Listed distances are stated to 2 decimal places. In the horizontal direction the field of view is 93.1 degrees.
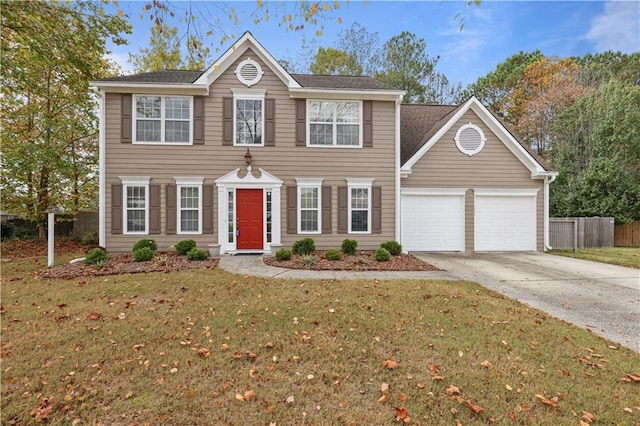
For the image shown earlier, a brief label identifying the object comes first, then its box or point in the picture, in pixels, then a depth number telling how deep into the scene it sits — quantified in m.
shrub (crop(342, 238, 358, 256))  10.54
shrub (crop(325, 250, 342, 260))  9.53
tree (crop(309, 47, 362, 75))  20.56
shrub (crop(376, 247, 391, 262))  9.54
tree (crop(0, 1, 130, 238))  9.17
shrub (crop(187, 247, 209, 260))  9.30
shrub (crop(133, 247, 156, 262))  9.17
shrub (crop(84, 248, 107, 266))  8.62
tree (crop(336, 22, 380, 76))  21.06
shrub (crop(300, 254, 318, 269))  8.68
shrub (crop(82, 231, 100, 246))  12.95
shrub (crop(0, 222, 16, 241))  14.48
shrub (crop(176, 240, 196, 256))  9.97
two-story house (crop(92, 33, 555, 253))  10.66
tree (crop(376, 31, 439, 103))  21.64
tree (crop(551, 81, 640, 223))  15.80
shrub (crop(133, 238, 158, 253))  9.89
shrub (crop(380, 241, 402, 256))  10.48
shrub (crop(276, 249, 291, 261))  9.23
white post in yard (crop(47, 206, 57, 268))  8.70
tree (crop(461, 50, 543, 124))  24.39
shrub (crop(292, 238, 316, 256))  10.07
